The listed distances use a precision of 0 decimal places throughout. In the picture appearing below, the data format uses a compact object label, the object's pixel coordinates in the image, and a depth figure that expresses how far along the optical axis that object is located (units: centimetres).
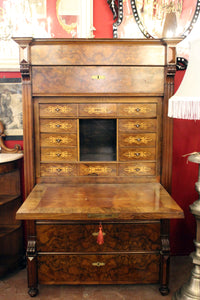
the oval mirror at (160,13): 306
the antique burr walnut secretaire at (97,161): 247
